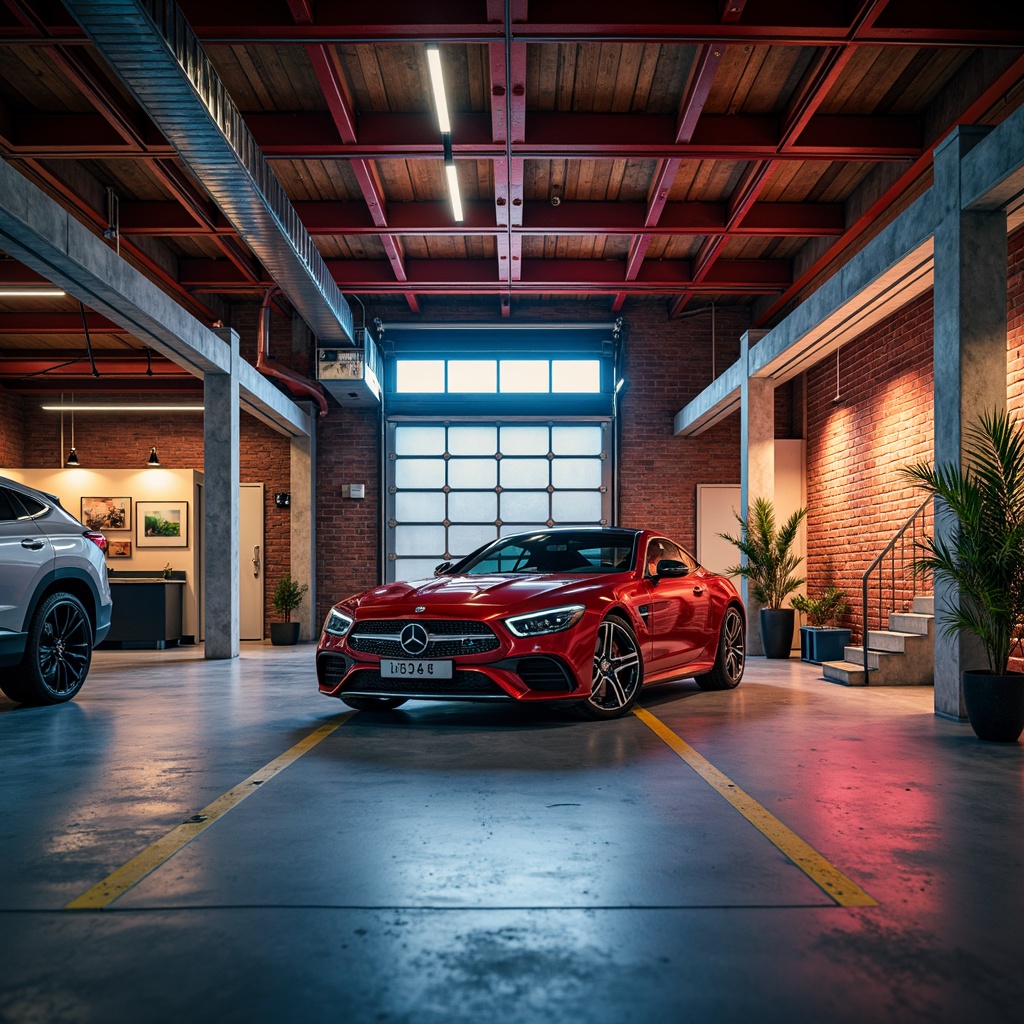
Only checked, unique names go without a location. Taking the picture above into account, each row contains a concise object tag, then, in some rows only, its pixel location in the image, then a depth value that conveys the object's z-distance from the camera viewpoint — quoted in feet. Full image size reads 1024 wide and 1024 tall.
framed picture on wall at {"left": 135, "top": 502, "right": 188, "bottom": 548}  49.16
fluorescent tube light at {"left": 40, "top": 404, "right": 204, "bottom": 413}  54.95
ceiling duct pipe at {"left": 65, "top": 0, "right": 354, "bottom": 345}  18.69
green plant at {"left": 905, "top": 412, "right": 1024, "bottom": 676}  18.60
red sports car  18.28
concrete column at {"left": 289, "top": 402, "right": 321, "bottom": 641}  53.01
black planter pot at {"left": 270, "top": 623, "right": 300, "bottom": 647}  49.73
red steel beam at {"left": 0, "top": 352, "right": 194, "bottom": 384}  52.75
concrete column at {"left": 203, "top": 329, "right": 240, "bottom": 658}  38.55
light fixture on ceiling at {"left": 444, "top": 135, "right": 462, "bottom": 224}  28.94
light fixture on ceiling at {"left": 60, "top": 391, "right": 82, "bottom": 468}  49.16
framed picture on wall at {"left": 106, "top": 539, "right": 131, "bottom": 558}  49.11
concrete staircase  28.99
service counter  46.19
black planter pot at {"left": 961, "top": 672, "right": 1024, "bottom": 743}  18.22
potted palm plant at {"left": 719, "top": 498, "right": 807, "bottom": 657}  39.17
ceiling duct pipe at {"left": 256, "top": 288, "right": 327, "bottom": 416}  47.16
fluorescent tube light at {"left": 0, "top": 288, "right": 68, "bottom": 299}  38.21
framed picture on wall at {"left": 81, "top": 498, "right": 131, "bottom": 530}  49.24
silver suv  21.63
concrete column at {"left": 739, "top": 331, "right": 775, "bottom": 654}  39.96
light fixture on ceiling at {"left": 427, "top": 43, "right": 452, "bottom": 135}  22.94
